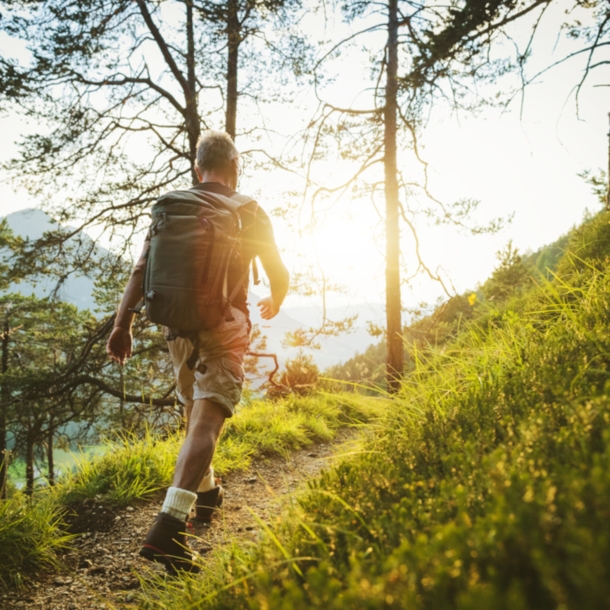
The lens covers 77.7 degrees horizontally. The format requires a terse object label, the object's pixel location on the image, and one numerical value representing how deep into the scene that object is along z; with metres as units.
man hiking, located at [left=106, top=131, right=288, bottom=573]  2.18
